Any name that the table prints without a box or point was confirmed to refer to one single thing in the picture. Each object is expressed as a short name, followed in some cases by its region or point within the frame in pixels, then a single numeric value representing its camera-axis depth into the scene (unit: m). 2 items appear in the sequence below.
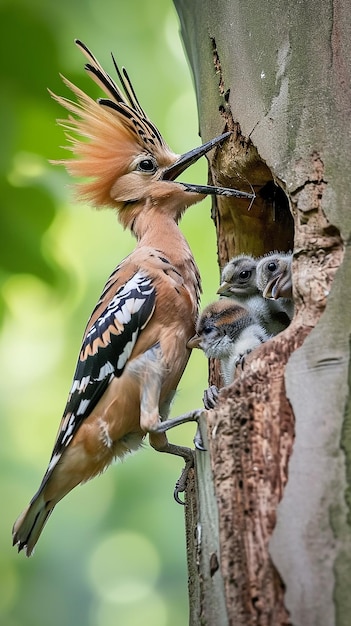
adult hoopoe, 7.62
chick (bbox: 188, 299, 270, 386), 7.16
